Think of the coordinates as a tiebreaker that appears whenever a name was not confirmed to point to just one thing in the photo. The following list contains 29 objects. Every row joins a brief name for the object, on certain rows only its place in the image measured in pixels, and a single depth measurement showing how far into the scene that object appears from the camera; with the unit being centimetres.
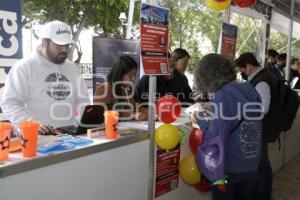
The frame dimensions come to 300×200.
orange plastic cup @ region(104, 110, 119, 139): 190
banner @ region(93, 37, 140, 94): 356
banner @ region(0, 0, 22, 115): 237
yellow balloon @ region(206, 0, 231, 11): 351
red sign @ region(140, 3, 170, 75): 204
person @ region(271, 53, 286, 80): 591
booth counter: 141
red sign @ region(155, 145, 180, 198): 233
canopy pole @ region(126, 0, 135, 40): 418
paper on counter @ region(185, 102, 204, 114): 229
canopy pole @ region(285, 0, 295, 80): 567
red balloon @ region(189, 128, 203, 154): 239
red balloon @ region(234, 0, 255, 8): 392
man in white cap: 206
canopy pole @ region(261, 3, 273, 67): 507
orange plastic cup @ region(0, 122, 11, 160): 136
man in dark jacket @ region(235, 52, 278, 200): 301
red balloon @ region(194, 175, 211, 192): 246
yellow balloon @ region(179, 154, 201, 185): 234
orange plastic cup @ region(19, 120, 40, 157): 145
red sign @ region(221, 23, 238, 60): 385
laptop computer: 190
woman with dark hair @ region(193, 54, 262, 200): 185
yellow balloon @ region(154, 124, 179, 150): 218
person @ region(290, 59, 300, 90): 613
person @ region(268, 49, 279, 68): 545
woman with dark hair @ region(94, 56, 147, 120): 255
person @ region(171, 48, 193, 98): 352
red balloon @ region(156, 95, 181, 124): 220
